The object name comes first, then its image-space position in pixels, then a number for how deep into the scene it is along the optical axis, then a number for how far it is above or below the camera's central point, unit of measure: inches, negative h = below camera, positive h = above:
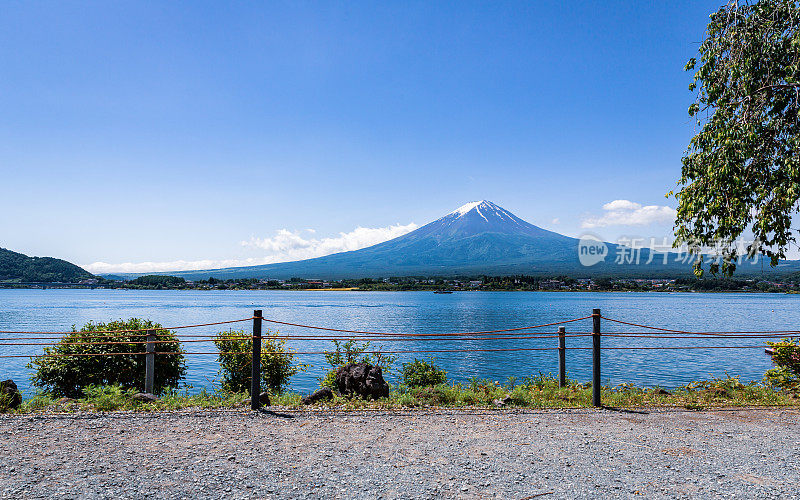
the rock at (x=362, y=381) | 331.9 -70.1
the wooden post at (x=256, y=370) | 284.7 -54.0
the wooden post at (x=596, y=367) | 302.8 -54.7
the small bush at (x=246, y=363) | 417.1 -74.3
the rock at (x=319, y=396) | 317.1 -76.3
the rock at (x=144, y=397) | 298.7 -71.8
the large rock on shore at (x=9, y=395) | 284.9 -69.7
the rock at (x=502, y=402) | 305.1 -75.9
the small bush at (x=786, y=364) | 367.6 -64.5
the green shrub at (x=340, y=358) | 421.1 -75.2
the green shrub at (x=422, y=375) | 438.3 -86.4
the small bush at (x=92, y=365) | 377.7 -68.4
